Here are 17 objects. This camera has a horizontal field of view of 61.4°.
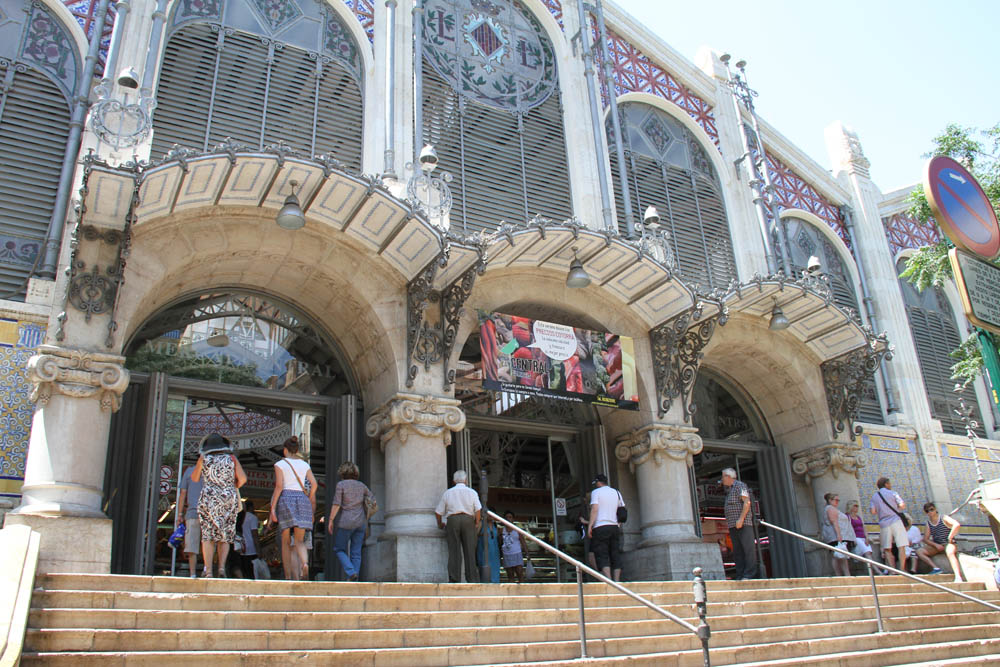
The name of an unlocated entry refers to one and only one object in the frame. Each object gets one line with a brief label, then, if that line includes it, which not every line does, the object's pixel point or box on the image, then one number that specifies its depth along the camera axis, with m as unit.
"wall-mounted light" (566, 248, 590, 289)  11.84
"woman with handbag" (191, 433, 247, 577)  7.82
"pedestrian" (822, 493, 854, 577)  12.74
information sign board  8.39
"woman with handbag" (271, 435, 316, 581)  8.44
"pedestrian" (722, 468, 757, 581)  10.73
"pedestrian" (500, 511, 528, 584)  11.59
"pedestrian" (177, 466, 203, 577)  8.10
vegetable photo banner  11.51
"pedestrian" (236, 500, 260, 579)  9.55
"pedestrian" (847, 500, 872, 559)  13.28
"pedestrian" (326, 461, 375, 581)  9.12
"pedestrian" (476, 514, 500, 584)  10.48
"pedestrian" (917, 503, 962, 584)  13.50
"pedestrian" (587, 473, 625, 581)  10.73
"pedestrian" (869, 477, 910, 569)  12.98
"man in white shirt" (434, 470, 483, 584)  9.66
